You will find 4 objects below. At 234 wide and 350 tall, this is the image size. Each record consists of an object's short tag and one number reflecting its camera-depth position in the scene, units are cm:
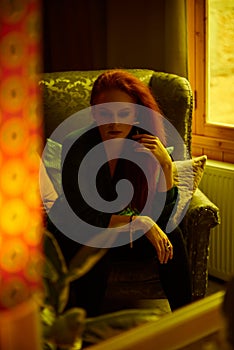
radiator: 272
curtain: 279
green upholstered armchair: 208
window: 284
